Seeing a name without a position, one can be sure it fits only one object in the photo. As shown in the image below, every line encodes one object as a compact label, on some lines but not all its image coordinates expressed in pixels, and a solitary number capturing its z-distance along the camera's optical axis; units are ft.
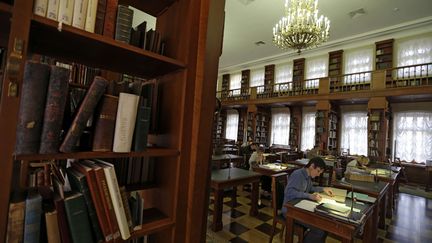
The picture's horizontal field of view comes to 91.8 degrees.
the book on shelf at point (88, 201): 2.48
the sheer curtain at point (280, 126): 32.58
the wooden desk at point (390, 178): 10.84
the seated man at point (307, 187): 7.00
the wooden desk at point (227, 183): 9.12
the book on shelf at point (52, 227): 2.29
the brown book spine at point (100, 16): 2.67
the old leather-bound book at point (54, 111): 2.18
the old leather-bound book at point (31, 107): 2.06
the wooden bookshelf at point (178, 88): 3.00
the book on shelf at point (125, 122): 2.69
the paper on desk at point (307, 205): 6.05
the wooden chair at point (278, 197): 7.91
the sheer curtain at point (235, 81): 40.85
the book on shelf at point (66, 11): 2.35
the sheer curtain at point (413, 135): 21.62
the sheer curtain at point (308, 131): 29.48
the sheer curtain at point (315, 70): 29.09
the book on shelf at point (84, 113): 2.33
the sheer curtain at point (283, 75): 32.53
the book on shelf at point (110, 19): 2.73
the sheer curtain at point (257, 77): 36.98
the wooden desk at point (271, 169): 12.32
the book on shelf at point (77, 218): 2.36
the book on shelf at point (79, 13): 2.45
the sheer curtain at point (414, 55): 21.21
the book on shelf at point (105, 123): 2.59
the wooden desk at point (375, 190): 7.86
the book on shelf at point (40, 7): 2.17
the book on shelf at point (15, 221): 2.08
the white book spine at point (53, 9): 2.27
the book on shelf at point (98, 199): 2.51
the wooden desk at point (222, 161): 13.49
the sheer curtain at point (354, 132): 25.09
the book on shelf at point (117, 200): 2.62
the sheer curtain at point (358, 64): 25.25
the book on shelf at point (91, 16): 2.55
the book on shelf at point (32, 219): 2.15
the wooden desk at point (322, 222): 5.23
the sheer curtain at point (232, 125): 39.37
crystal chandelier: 14.23
